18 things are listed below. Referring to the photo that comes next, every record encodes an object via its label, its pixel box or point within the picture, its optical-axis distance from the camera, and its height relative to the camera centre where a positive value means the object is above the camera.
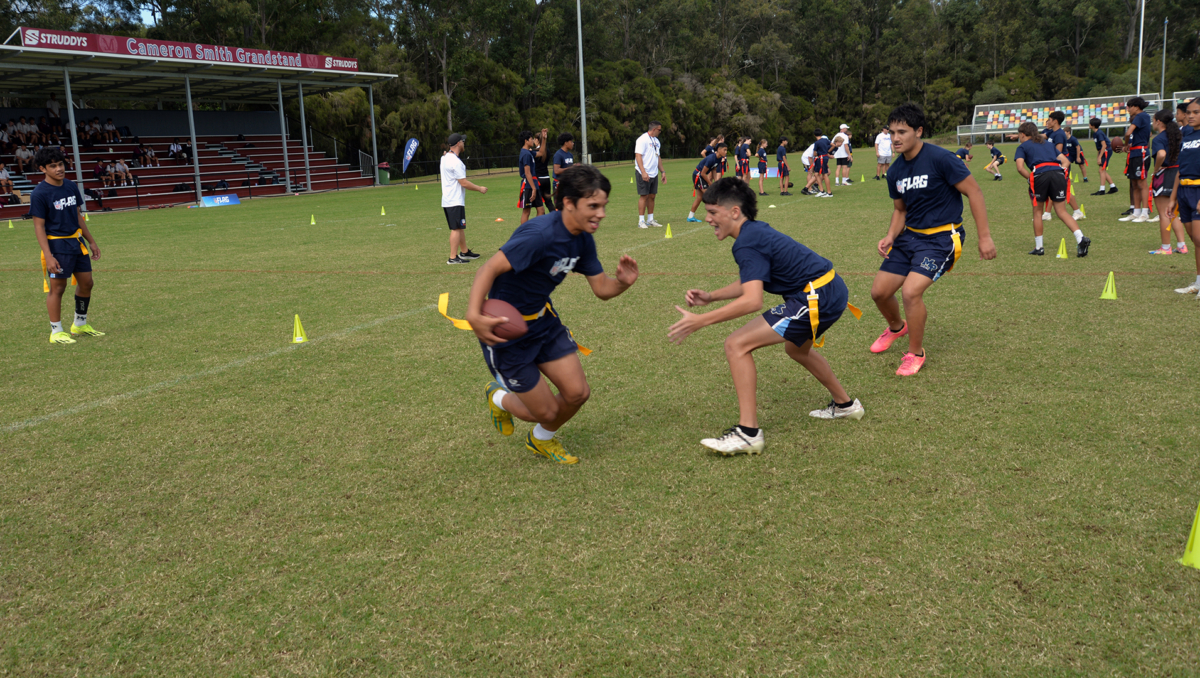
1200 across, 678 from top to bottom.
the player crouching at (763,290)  4.59 -0.55
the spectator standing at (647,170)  16.19 +0.60
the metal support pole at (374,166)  38.59 +2.22
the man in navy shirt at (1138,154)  14.23 +0.49
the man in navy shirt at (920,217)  6.11 -0.21
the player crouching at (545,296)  4.20 -0.51
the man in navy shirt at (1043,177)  11.41 +0.12
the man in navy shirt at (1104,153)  19.56 +0.73
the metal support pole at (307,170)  34.16 +1.89
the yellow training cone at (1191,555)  3.27 -1.51
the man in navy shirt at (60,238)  7.86 -0.16
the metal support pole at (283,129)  34.64 +3.66
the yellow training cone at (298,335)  7.72 -1.16
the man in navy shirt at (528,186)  14.98 +0.35
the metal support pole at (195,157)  29.67 +2.18
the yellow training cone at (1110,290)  8.40 -1.11
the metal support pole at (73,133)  26.47 +2.92
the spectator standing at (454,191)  12.63 +0.25
